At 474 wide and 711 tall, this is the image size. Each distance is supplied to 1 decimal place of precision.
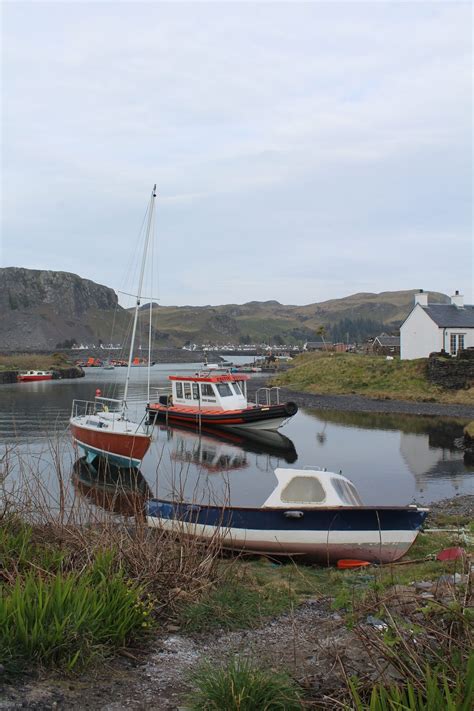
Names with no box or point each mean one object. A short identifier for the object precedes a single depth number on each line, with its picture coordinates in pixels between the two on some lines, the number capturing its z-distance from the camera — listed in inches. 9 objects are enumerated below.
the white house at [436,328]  2068.2
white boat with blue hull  432.8
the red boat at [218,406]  1337.4
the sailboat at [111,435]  882.1
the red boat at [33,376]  3309.5
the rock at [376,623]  207.6
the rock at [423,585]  272.5
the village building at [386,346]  3176.7
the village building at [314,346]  5799.2
